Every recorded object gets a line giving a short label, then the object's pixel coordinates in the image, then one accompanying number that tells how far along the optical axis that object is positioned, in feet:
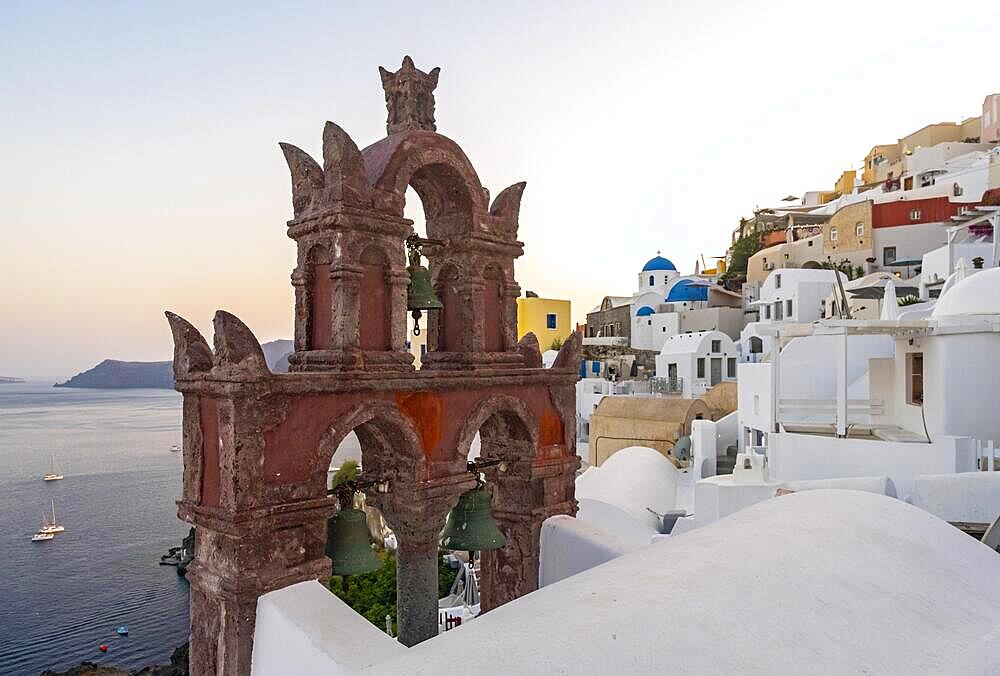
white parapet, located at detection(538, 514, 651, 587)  19.98
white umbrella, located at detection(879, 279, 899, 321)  64.82
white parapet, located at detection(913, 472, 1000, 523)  40.06
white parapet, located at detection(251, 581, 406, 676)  12.23
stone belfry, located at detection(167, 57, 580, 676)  14.24
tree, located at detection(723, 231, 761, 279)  180.04
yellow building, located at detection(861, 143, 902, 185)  183.21
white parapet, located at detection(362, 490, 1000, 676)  10.78
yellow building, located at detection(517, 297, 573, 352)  169.68
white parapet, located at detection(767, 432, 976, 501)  46.06
